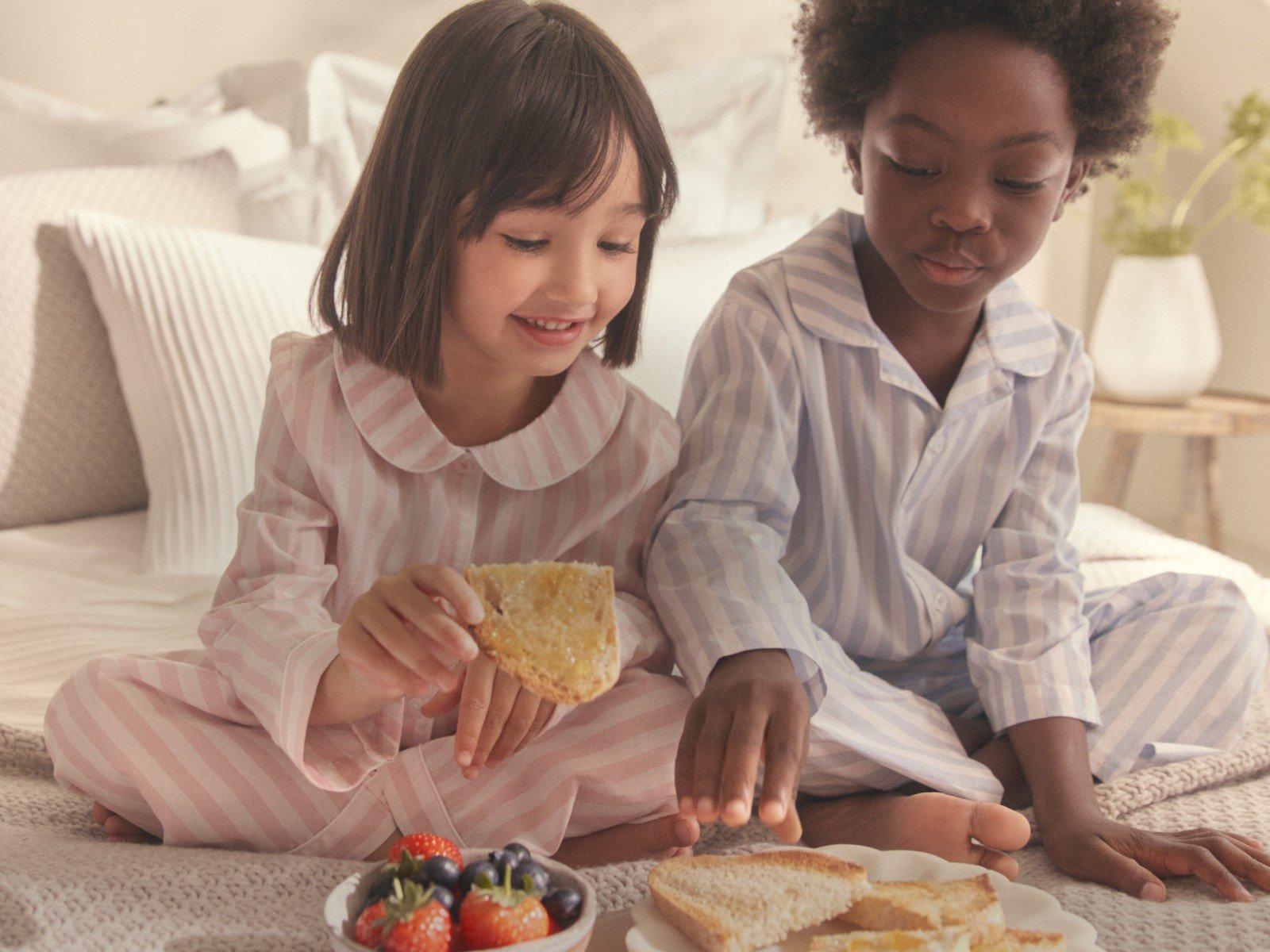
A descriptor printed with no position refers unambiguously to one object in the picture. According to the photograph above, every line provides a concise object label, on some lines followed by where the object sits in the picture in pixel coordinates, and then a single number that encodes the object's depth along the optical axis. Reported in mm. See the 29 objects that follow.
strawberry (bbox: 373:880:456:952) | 627
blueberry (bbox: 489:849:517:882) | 685
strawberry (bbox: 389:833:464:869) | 694
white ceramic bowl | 641
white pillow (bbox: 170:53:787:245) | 1834
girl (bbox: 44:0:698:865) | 948
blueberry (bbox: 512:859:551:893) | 678
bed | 831
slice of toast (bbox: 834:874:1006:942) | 734
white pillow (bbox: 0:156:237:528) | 1485
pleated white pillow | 1479
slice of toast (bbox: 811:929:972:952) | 682
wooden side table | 2309
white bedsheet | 1229
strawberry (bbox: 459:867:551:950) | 641
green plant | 2322
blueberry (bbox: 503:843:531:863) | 691
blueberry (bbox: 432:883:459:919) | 654
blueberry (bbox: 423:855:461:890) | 669
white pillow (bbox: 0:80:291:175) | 1793
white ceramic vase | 2338
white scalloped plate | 742
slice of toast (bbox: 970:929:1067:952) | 711
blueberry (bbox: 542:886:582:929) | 680
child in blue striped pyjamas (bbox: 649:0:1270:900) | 1037
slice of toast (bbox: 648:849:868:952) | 739
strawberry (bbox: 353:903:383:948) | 640
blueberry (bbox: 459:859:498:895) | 668
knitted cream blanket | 755
